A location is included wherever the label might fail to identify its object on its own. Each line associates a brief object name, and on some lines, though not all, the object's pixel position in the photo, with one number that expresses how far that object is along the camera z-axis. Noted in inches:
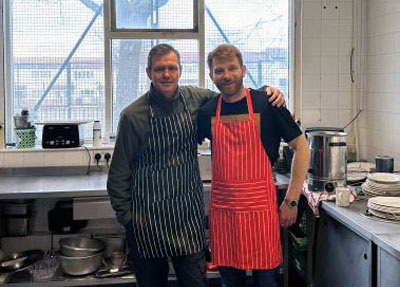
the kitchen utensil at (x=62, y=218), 136.2
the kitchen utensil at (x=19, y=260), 125.4
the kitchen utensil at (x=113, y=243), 137.5
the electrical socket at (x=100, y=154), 141.6
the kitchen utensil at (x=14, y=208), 134.4
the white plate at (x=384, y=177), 99.3
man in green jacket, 83.7
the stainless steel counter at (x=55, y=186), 115.0
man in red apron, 83.7
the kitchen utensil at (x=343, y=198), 95.6
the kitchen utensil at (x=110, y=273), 124.9
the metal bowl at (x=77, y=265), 124.0
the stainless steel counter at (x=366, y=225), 74.4
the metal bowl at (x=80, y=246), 127.0
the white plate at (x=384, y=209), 84.5
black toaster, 138.4
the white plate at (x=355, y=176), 114.8
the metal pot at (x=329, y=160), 104.3
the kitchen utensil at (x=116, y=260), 129.2
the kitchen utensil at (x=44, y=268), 123.6
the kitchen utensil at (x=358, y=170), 115.6
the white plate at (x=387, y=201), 85.8
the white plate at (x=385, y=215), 84.4
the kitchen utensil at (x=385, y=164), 113.5
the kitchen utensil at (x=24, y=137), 139.2
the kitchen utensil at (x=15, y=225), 135.2
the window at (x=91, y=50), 145.3
